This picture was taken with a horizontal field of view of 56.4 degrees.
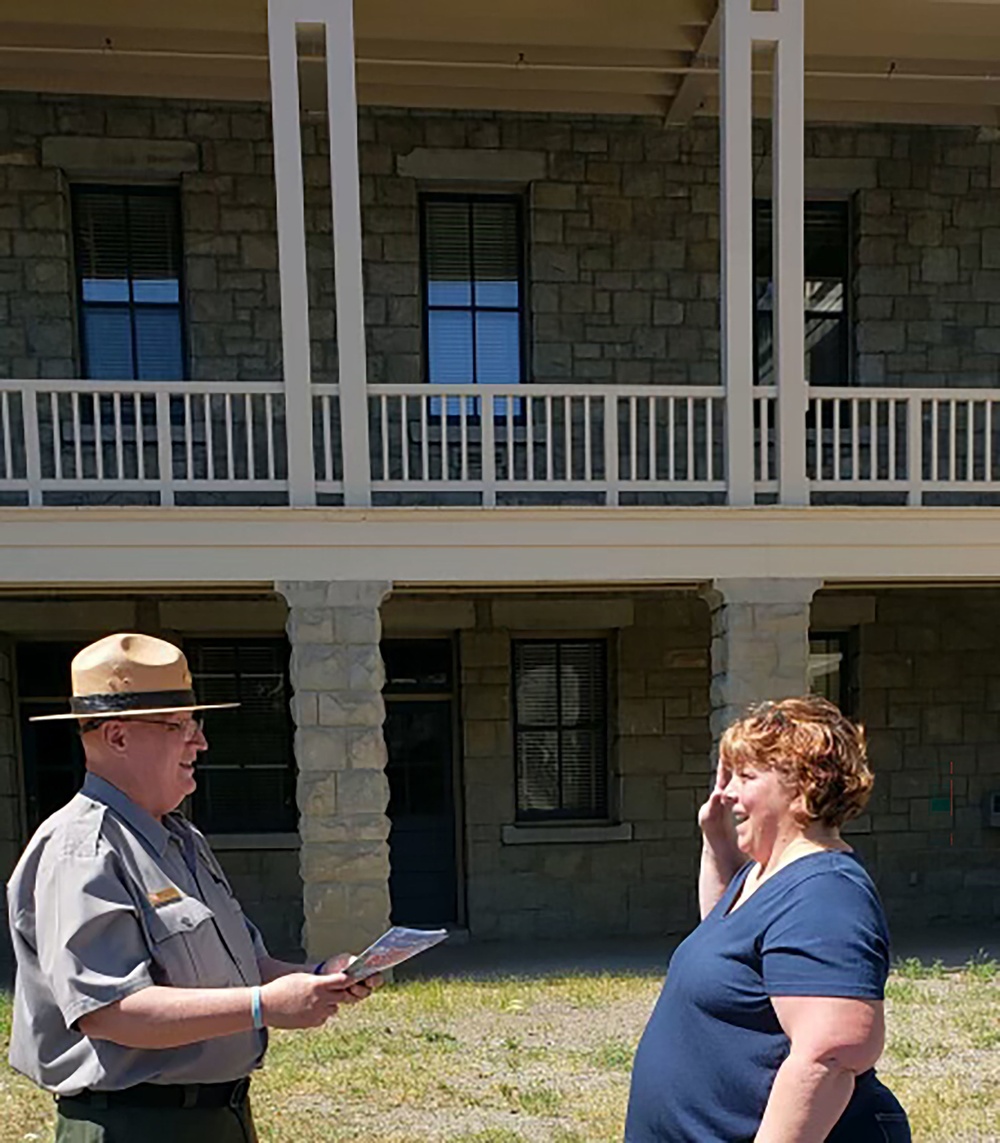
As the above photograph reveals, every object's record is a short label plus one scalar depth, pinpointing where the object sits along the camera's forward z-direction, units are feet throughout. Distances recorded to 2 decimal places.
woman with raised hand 5.24
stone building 23.41
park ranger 5.52
